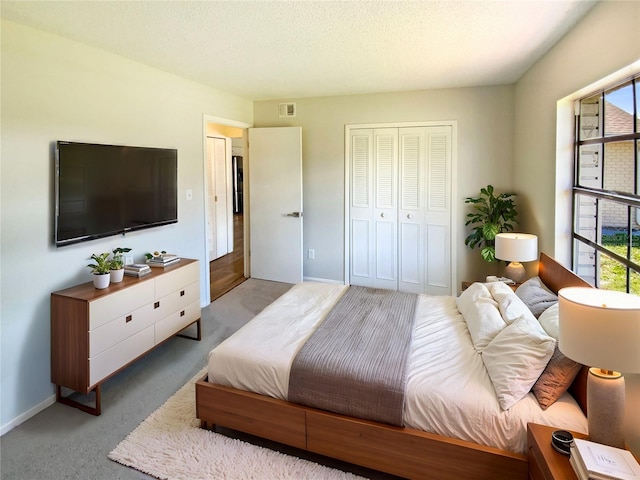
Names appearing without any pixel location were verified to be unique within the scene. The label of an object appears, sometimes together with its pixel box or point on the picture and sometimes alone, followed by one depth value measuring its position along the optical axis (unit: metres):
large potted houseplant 3.80
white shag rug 1.88
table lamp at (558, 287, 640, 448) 1.26
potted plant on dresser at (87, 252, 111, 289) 2.55
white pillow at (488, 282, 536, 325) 2.11
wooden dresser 2.34
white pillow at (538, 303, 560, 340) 1.85
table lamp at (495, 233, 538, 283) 3.01
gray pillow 2.26
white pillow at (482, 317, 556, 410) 1.68
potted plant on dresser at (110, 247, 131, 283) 2.69
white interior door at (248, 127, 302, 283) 4.86
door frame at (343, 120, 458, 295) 4.32
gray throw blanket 1.81
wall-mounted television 2.50
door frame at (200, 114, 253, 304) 4.08
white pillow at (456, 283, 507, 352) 2.10
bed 1.65
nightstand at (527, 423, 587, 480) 1.31
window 1.96
